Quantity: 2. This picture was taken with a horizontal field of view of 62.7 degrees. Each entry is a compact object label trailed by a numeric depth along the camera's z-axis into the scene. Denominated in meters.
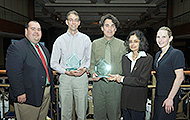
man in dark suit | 1.72
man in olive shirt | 1.93
